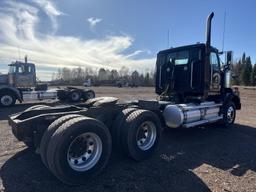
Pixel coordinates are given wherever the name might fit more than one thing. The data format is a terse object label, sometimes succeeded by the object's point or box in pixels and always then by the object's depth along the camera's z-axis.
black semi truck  3.76
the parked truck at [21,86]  14.22
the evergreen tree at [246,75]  69.94
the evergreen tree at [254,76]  68.32
